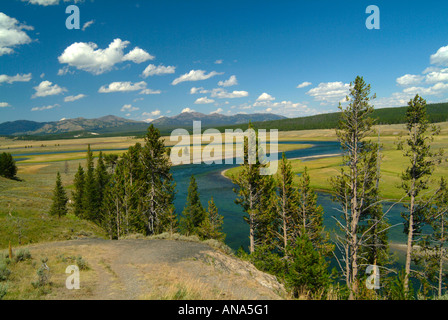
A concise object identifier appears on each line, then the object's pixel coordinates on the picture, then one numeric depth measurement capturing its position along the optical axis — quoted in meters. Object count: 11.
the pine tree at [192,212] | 36.37
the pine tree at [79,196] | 50.10
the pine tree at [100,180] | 48.97
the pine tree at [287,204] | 27.56
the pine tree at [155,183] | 32.22
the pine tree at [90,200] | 47.25
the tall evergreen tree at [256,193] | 27.37
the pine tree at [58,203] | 42.47
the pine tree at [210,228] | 30.65
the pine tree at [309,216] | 26.84
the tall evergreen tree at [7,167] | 75.75
